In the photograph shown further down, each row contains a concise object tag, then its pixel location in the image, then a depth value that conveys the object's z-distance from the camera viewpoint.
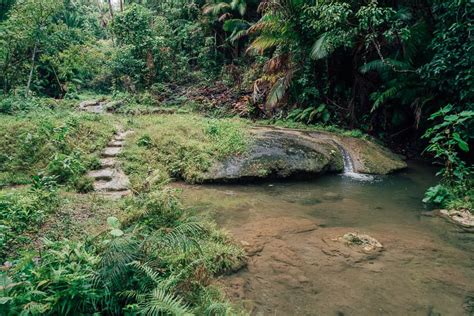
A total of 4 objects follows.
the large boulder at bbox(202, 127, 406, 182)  7.68
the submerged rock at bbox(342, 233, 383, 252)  4.57
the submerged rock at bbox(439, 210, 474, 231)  5.38
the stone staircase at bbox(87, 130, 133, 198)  6.05
